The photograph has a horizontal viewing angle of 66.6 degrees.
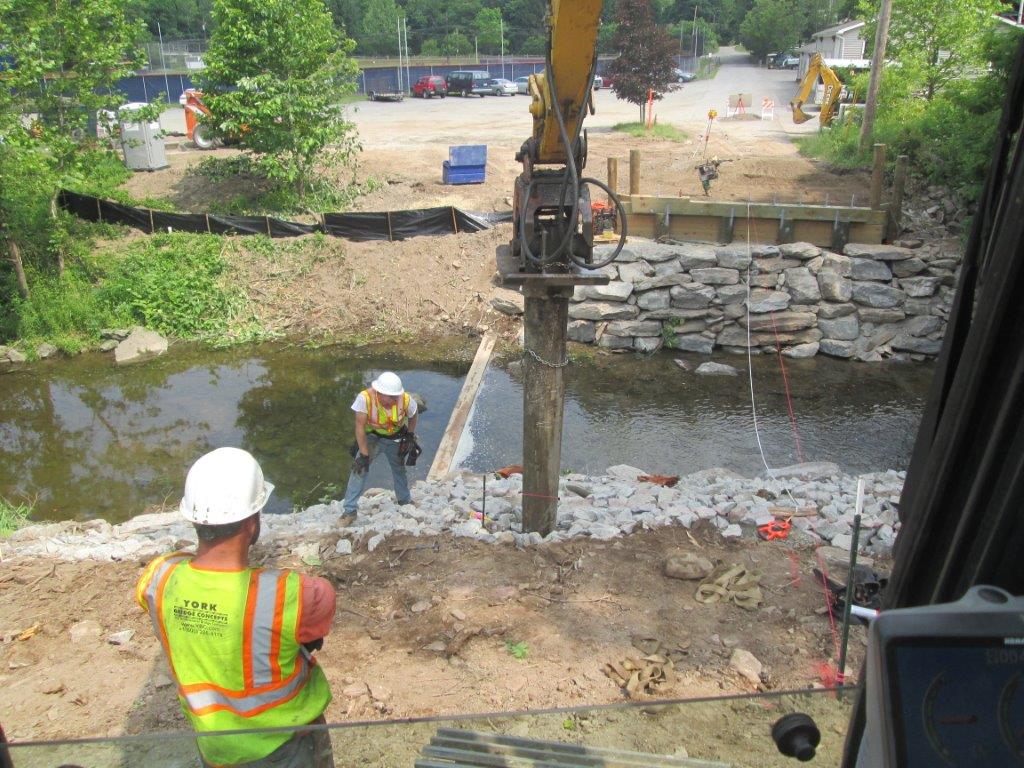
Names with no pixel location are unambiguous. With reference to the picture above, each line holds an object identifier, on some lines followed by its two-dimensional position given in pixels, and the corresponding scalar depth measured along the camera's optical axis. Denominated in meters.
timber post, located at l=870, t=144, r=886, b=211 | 12.67
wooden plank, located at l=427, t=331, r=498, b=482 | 9.07
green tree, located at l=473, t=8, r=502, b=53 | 70.12
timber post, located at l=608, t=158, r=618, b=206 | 13.66
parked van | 45.66
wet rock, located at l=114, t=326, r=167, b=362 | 13.25
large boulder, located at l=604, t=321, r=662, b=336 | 13.51
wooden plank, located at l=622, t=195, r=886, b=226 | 13.43
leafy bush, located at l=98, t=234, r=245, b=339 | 14.17
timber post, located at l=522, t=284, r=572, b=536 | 5.88
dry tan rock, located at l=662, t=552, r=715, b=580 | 5.86
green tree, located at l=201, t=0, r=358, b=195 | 16.42
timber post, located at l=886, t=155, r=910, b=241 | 12.97
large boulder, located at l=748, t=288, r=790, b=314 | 13.30
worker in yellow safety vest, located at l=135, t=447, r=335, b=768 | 2.62
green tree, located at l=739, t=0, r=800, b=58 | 60.91
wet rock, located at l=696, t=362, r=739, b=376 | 12.55
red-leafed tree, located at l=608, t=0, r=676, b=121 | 26.44
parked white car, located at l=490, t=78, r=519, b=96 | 46.31
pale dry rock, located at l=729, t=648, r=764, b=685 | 4.75
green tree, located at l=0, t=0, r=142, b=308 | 12.06
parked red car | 45.41
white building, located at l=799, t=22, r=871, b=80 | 47.09
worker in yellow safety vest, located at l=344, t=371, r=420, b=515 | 7.12
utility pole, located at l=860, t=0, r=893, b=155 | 16.93
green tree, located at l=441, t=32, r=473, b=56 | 69.31
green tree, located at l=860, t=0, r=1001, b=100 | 18.33
